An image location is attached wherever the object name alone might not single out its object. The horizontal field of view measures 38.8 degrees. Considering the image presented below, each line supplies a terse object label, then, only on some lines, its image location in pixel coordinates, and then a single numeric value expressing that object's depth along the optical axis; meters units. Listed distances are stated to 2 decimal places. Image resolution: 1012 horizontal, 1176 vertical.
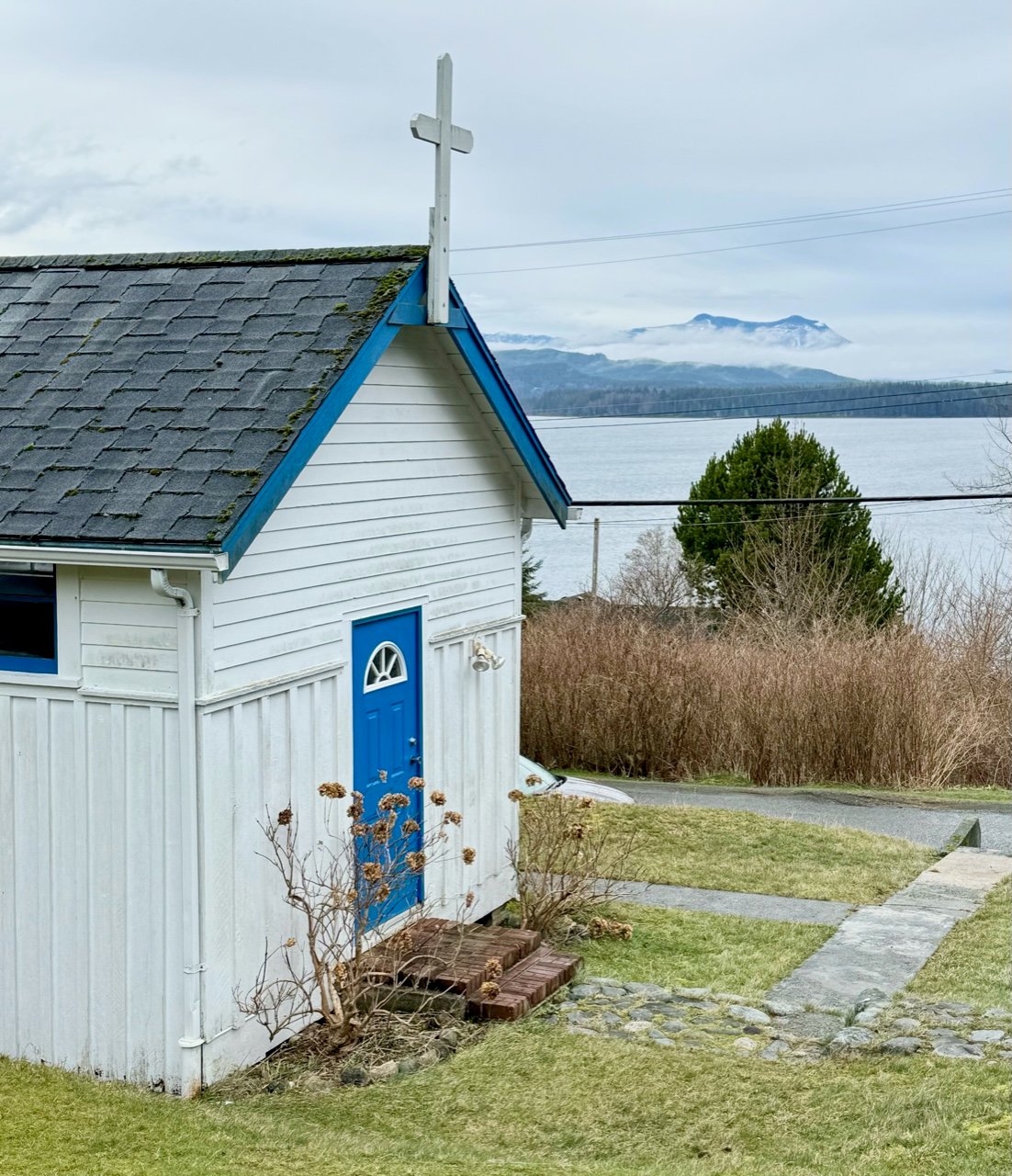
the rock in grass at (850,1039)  7.65
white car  15.70
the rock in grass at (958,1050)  7.43
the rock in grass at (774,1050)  7.65
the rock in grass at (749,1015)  8.32
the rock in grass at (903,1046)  7.52
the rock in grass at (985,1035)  7.66
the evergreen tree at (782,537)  31.02
